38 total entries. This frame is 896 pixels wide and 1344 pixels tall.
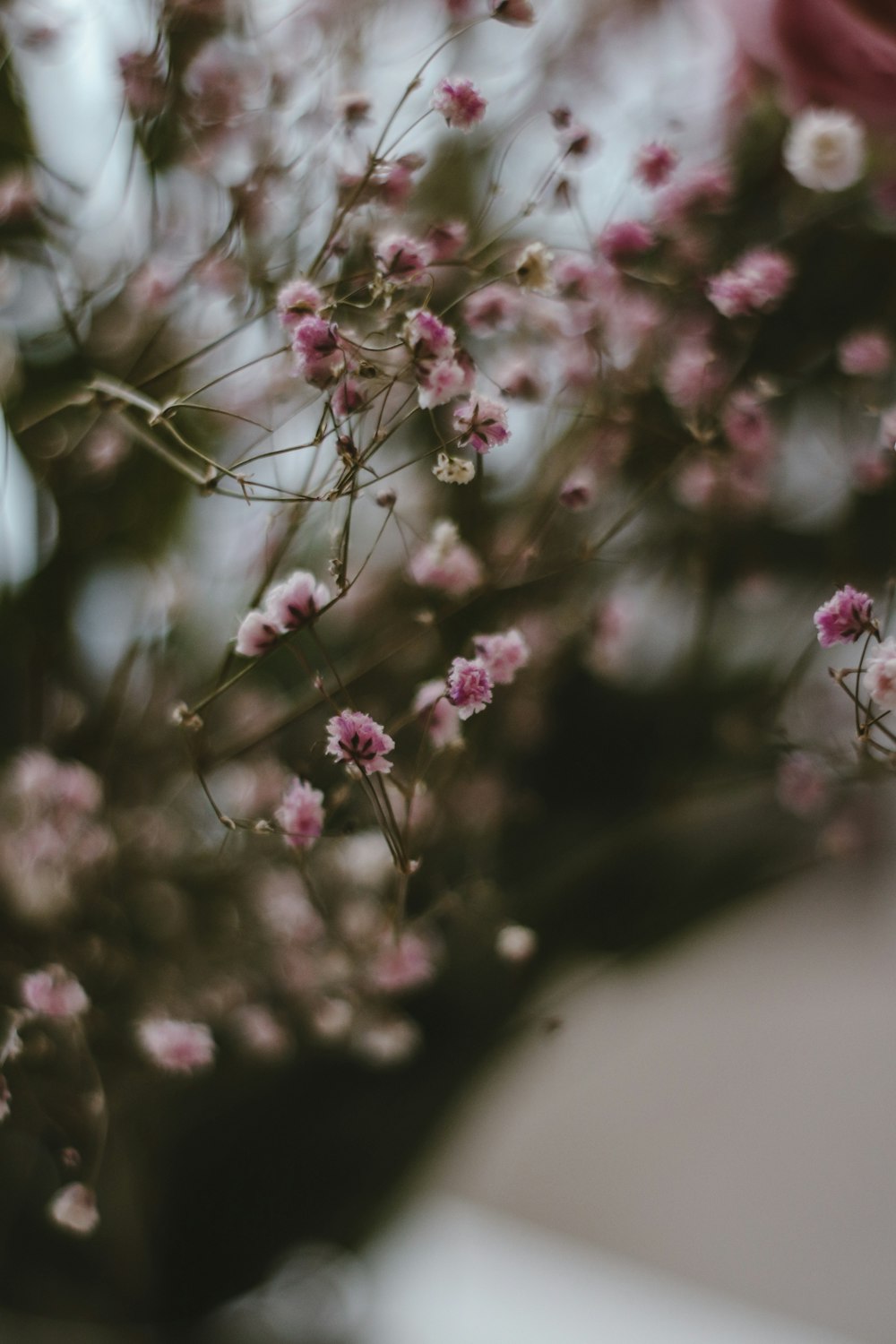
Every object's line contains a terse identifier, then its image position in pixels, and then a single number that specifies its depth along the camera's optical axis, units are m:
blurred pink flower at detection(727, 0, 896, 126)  0.27
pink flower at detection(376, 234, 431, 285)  0.25
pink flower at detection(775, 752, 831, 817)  0.35
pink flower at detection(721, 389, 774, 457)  0.32
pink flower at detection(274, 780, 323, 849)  0.26
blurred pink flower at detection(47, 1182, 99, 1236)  0.30
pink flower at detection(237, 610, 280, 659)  0.24
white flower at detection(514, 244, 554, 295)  0.25
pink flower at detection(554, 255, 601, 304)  0.30
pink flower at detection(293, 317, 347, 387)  0.23
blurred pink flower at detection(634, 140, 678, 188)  0.30
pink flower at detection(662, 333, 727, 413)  0.35
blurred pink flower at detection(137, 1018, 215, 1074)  0.31
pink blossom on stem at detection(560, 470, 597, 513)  0.31
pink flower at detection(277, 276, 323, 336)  0.24
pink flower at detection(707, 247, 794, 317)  0.29
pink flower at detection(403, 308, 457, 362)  0.23
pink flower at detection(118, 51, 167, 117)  0.34
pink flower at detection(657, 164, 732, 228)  0.33
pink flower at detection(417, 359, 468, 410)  0.23
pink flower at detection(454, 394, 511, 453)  0.23
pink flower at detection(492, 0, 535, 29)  0.27
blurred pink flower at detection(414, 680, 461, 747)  0.28
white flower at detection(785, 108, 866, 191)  0.29
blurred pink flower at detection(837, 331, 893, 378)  0.34
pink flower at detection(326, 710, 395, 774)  0.23
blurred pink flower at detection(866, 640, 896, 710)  0.21
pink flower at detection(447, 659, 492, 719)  0.23
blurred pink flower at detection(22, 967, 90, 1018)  0.30
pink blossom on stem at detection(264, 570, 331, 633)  0.24
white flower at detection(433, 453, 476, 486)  0.22
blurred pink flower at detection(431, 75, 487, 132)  0.25
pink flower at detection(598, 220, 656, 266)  0.30
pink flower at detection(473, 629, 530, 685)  0.26
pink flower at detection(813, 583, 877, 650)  0.22
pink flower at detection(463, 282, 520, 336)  0.30
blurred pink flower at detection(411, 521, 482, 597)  0.28
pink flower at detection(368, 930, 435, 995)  0.36
